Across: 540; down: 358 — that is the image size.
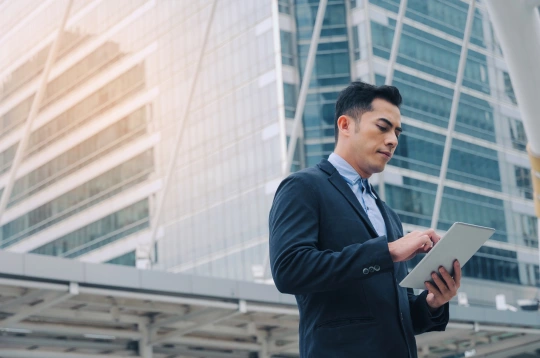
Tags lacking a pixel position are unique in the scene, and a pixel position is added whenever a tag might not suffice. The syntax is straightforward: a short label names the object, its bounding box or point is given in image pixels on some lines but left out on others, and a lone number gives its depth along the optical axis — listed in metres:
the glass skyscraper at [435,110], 41.56
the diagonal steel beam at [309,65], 22.94
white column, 6.52
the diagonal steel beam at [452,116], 28.38
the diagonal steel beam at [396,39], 25.38
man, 2.91
